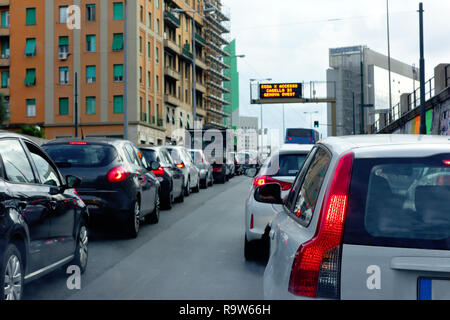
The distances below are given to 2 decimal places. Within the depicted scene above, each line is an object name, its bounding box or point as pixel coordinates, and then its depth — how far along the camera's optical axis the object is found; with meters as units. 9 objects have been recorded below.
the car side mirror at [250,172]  9.89
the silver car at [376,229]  2.76
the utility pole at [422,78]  24.81
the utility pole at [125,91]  30.22
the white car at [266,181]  7.92
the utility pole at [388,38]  46.87
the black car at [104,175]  9.59
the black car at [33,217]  4.79
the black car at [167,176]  15.39
